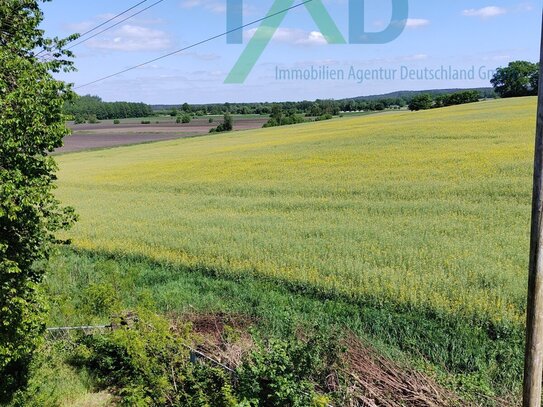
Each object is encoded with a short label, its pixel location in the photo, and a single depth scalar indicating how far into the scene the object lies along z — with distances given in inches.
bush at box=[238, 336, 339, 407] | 222.8
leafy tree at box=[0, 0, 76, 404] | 231.9
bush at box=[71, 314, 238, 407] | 254.1
